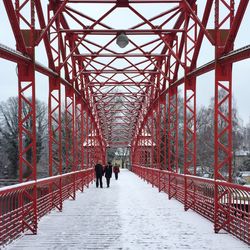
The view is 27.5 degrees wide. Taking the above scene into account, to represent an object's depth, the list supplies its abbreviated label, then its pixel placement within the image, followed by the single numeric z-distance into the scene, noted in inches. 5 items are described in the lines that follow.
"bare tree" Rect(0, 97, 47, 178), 1962.4
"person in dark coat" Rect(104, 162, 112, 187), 1107.5
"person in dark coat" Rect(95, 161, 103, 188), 1039.1
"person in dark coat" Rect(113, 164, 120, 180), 1531.3
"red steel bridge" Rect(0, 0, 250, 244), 391.2
